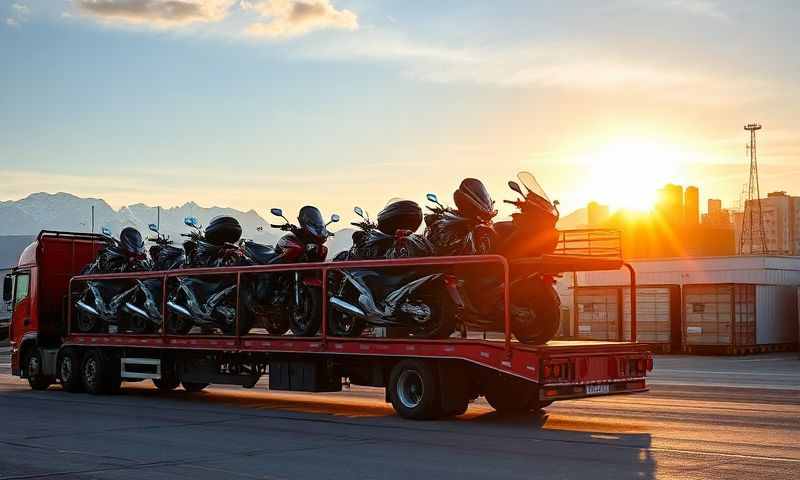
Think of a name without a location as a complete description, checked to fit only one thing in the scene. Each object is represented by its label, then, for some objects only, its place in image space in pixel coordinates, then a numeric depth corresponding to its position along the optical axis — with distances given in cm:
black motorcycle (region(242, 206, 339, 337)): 1845
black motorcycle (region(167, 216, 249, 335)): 1961
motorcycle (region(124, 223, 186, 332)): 2122
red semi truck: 1489
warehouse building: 4134
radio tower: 9099
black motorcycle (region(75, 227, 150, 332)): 2211
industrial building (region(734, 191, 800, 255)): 18062
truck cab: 2376
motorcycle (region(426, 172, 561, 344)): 1602
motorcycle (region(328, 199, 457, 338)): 1591
